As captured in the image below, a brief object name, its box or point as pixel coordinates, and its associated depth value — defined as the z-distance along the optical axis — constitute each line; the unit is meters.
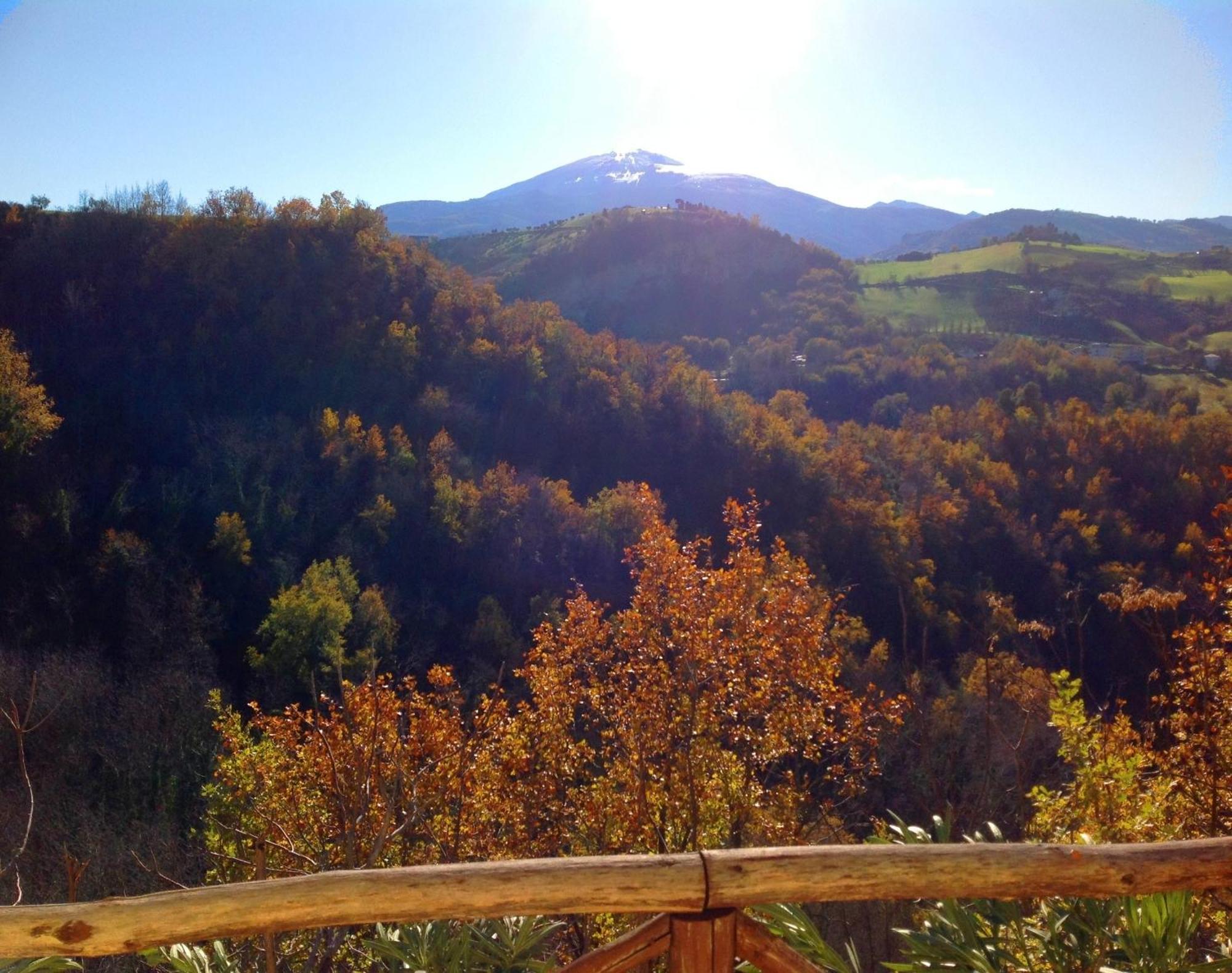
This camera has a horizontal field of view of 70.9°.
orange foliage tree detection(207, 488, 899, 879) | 7.30
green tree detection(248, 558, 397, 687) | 20.98
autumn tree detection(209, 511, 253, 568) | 24.97
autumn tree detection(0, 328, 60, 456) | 25.17
